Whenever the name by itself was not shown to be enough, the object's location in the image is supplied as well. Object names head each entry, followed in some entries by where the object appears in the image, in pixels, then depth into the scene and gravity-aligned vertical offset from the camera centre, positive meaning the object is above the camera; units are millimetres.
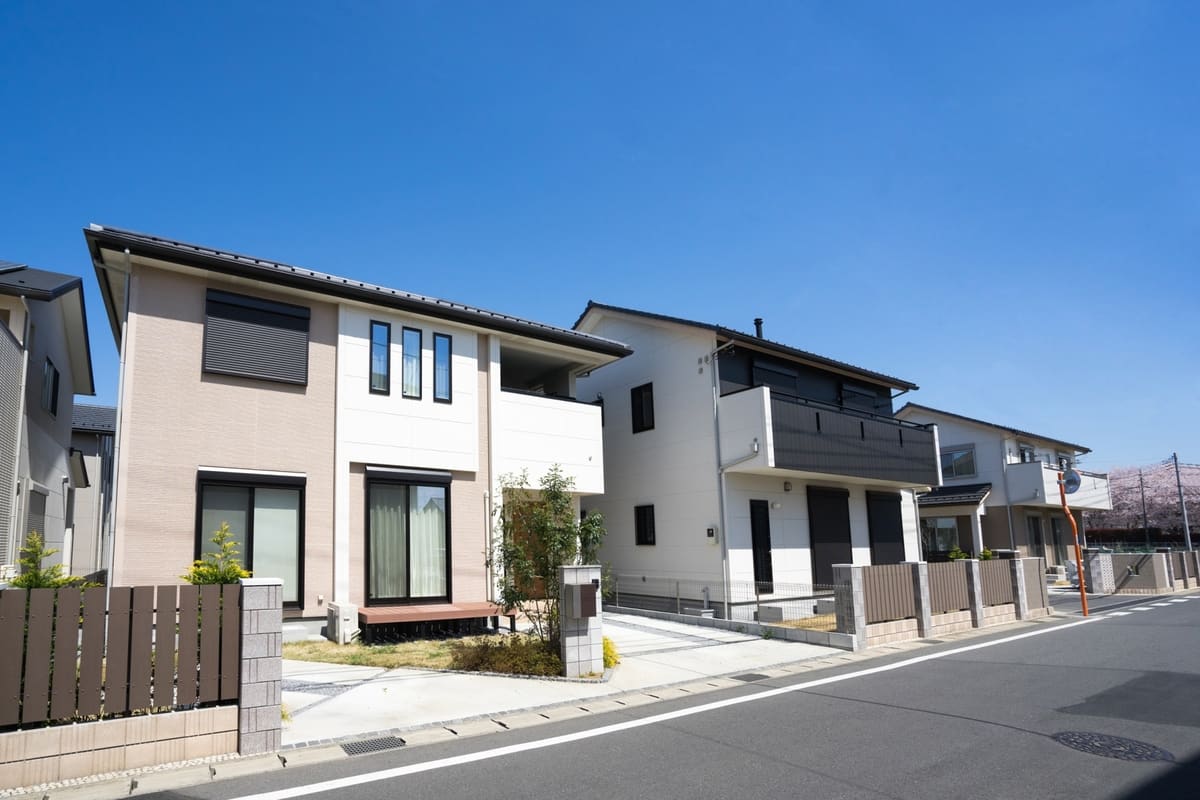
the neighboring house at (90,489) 21719 +1480
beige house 10953 +1758
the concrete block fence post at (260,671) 6387 -1226
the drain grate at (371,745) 6555 -1992
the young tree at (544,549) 10344 -399
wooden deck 11703 -1465
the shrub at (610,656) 10505 -1993
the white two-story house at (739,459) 17141 +1350
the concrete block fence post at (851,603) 12664 -1623
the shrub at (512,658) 9844 -1866
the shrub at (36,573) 6086 -295
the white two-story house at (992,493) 29578 +439
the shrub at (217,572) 7473 -405
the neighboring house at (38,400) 11586 +2623
